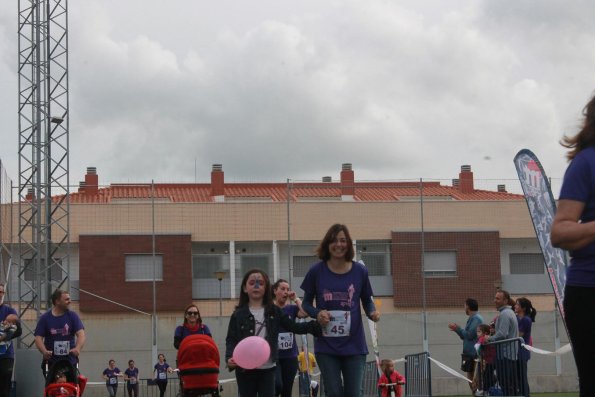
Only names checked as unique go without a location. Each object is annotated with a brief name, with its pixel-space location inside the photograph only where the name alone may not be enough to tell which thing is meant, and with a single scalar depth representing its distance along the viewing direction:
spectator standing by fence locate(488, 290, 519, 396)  14.04
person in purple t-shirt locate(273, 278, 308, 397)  12.64
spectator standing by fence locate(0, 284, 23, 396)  13.92
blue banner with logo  11.38
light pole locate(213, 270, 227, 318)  30.66
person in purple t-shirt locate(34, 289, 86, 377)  13.41
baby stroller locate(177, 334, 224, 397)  10.21
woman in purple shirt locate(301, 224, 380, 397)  8.84
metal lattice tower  24.81
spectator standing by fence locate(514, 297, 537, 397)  16.52
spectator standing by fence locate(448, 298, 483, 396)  17.69
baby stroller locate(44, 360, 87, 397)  12.52
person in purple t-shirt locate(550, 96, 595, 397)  4.27
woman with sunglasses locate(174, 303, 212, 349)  12.87
